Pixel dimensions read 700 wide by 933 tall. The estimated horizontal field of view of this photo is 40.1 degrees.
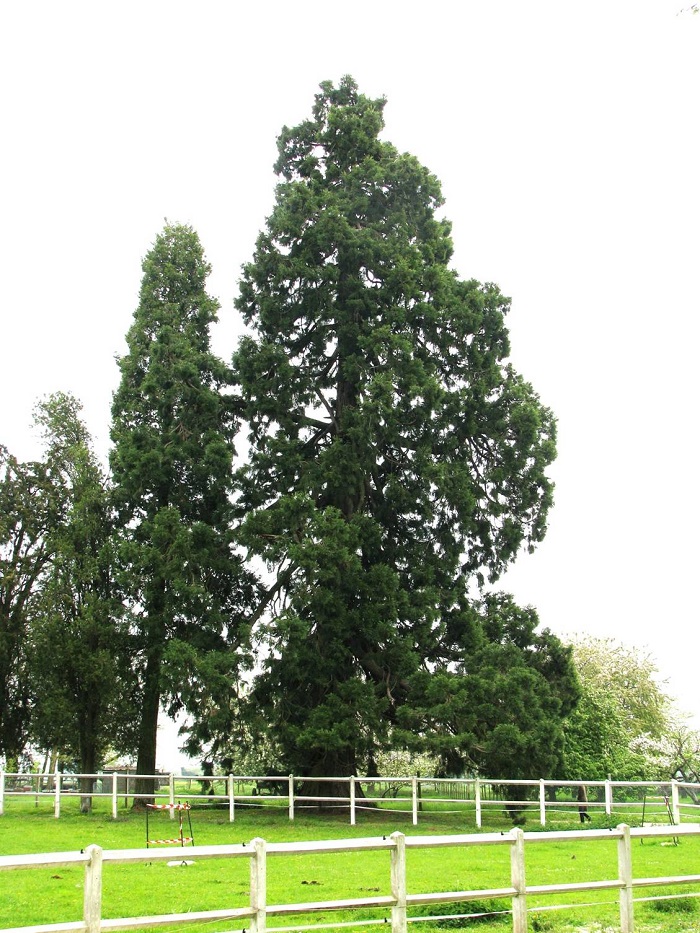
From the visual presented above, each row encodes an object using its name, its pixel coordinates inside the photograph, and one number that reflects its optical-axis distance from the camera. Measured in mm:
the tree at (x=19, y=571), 30281
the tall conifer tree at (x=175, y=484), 25359
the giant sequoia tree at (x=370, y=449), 24469
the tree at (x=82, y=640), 26016
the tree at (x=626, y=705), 34062
